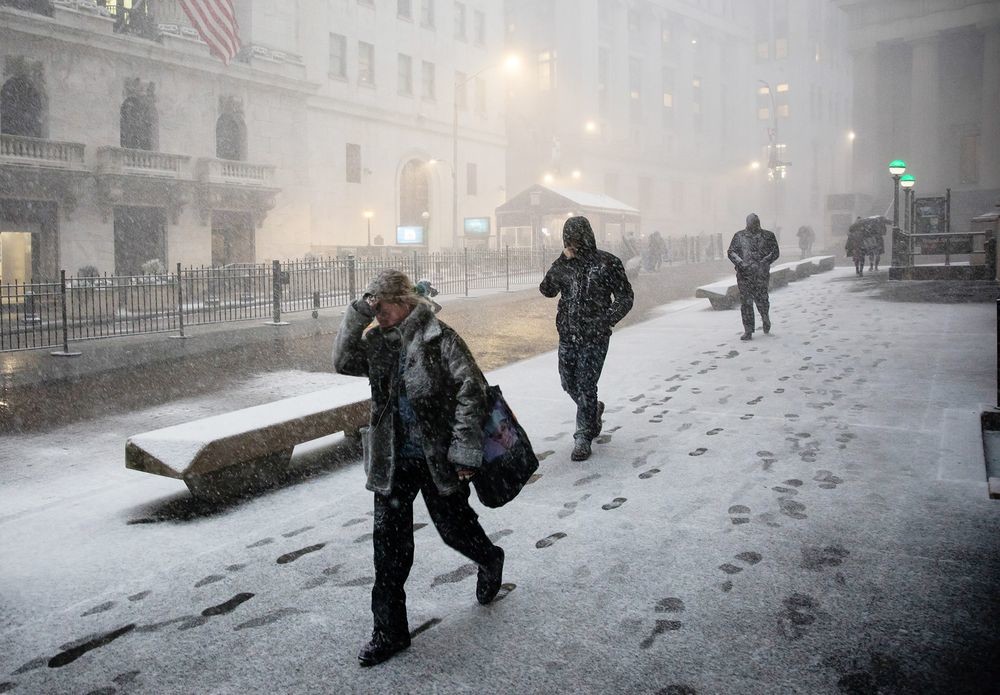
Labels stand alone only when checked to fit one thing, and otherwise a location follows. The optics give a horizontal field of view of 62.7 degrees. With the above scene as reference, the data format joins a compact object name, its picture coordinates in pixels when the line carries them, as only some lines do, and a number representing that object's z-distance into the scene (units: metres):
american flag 25.50
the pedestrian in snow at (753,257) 12.10
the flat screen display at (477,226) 43.22
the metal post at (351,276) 19.36
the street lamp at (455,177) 32.03
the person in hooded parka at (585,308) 6.52
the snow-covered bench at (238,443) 5.55
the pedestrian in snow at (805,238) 42.30
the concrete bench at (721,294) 17.97
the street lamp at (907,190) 28.33
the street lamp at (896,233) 22.77
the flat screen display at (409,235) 35.53
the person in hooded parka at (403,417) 3.41
